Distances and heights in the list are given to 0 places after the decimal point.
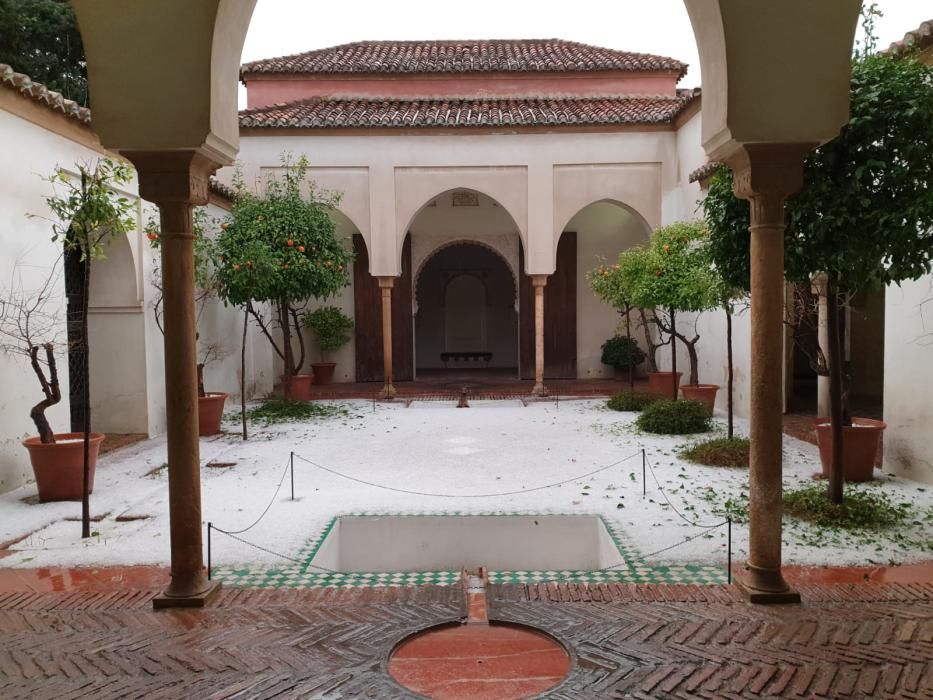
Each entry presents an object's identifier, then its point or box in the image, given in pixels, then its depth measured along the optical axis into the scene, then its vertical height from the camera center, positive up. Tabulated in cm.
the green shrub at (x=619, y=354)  1711 -37
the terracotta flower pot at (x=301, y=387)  1472 -91
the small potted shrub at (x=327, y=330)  1684 +29
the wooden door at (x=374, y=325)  1769 +41
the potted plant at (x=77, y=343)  605 +4
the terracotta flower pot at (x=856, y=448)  714 -113
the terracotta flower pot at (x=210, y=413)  1063 -103
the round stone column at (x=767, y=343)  420 -4
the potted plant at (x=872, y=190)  504 +104
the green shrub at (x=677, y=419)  1034 -117
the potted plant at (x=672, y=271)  965 +95
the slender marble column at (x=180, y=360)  426 -9
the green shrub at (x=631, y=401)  1250 -109
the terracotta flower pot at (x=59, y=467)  689 -117
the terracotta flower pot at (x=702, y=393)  1178 -90
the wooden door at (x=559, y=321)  1775 +45
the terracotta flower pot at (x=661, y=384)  1371 -88
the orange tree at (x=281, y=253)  1096 +144
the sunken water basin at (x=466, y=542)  636 -181
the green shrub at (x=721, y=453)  830 -135
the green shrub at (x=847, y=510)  584 -146
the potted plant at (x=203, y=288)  1060 +88
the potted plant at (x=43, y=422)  693 -74
